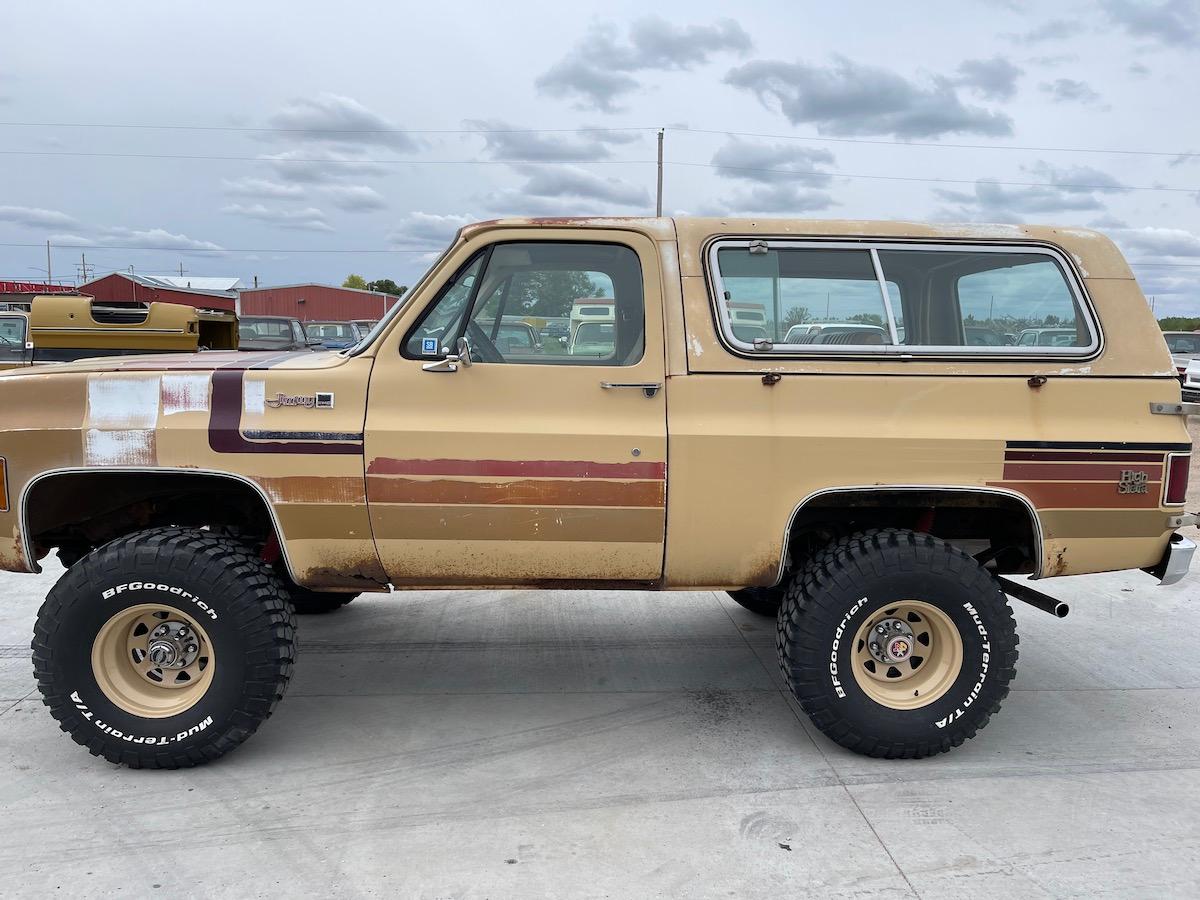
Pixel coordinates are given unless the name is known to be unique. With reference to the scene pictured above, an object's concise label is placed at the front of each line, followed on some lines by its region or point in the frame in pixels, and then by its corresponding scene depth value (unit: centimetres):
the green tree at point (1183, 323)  4099
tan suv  320
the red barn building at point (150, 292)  4678
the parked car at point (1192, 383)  1605
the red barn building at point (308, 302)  5075
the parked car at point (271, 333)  1630
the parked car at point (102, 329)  1068
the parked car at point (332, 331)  2068
